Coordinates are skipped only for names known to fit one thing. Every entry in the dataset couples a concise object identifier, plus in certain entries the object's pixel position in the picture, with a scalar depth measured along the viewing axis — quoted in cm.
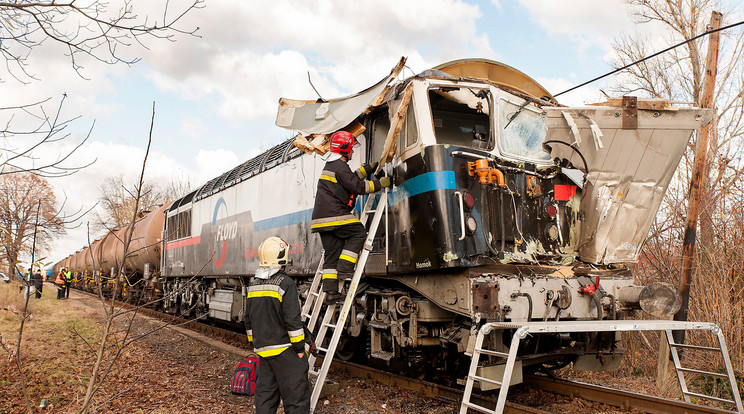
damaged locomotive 495
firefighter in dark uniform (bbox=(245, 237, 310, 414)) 420
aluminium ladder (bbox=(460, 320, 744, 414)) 386
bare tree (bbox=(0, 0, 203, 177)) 380
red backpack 582
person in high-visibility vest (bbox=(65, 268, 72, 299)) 2672
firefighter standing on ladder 539
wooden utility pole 729
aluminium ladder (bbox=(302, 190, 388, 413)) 512
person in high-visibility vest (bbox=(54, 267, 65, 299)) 2506
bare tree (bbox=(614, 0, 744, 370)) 748
